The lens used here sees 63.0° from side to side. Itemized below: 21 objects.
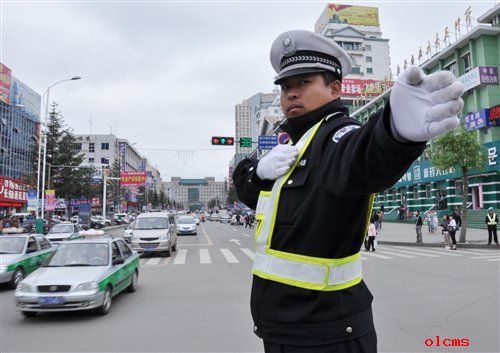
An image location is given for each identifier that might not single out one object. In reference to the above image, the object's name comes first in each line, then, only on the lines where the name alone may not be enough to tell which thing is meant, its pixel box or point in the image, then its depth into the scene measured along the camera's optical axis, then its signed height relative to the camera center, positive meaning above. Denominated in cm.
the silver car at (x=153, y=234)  1717 -110
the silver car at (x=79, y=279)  705 -126
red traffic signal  2572 +416
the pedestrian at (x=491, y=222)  1819 -103
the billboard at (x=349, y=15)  7631 +3590
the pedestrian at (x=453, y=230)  1794 -131
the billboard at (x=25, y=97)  5903 +1797
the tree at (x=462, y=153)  1927 +224
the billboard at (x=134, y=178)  5212 +399
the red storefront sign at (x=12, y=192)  4388 +238
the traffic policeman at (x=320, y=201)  129 +1
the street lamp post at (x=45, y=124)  2631 +646
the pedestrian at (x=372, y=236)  1793 -149
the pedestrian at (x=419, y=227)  2092 -133
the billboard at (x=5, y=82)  5322 +1735
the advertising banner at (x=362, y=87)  5199 +1606
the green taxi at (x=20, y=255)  1006 -114
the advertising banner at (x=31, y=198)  2611 +91
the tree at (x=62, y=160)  3650 +461
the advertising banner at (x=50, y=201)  2738 +73
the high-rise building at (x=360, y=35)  7538 +3138
